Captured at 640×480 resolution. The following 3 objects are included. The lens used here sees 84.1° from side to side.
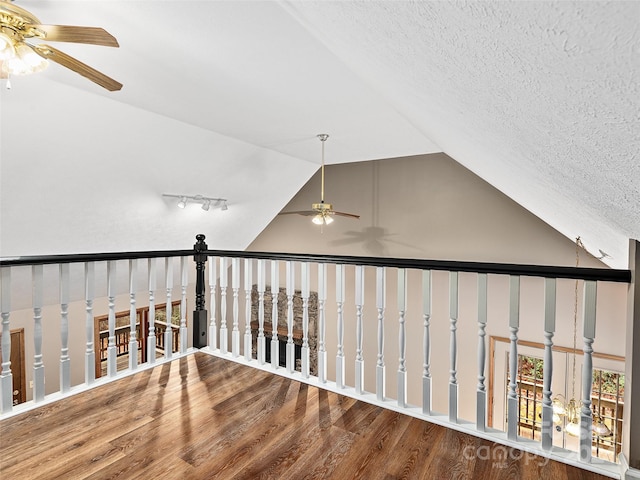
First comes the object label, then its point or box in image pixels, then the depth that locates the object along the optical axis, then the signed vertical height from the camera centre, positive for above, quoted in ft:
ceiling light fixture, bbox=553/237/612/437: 11.20 -6.19
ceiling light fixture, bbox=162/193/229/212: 14.44 +1.23
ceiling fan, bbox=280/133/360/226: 15.04 +0.72
